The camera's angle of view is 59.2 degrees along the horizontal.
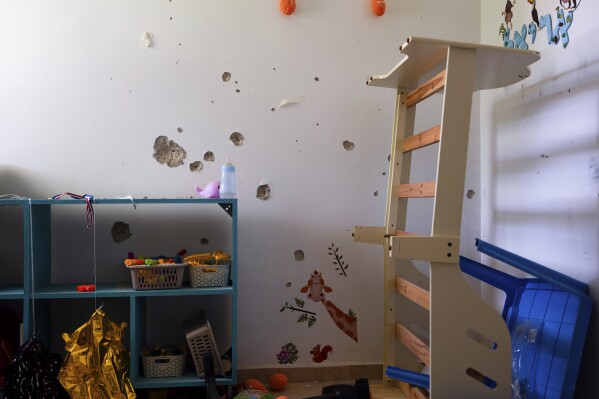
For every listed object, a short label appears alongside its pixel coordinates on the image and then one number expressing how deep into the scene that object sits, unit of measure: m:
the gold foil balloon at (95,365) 1.94
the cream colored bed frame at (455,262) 1.64
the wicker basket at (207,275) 2.17
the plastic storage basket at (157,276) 2.11
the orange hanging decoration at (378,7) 2.48
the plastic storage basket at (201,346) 2.15
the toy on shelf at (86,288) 2.11
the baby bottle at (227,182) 2.22
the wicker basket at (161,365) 2.13
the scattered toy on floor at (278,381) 2.32
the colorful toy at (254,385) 2.27
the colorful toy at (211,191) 2.20
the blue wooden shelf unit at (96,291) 2.06
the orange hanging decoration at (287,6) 2.42
